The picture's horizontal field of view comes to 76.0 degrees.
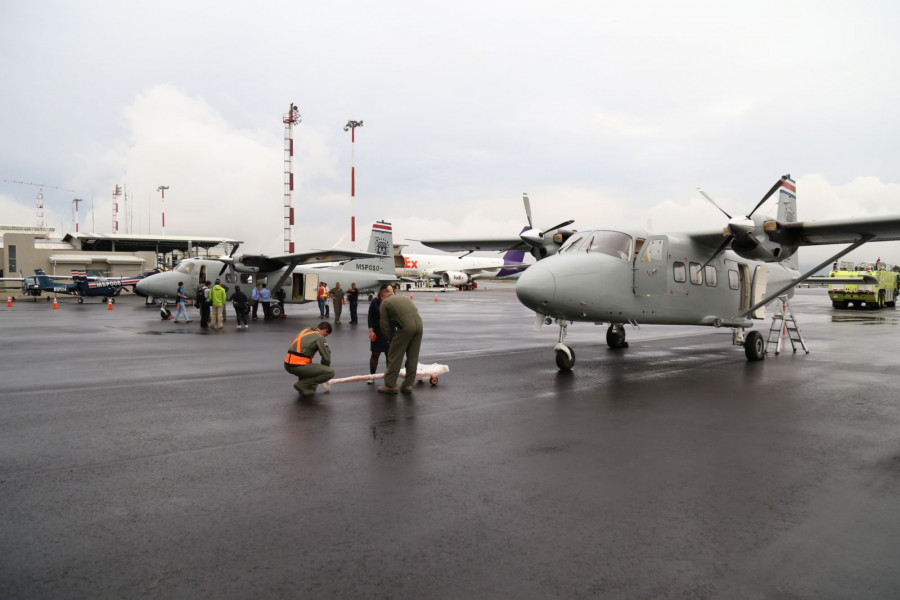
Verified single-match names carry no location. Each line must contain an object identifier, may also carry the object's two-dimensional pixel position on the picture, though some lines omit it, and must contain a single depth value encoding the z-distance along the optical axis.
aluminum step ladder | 14.72
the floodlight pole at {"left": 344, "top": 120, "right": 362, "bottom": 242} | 49.34
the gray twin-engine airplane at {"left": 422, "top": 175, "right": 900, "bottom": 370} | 10.77
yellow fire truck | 34.78
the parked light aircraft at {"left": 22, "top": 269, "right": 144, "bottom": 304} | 37.81
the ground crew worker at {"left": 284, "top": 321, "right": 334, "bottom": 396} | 8.66
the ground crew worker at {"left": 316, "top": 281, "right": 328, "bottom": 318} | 25.94
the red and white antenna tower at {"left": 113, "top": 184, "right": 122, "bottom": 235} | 94.89
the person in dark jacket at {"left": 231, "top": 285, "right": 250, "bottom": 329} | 20.59
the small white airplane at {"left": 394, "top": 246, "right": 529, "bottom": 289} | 71.94
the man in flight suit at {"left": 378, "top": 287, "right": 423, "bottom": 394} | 8.80
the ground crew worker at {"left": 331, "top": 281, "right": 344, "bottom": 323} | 23.47
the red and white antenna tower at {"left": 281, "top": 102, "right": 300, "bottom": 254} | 54.09
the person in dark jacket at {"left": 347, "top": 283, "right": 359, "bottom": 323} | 24.12
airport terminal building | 52.50
